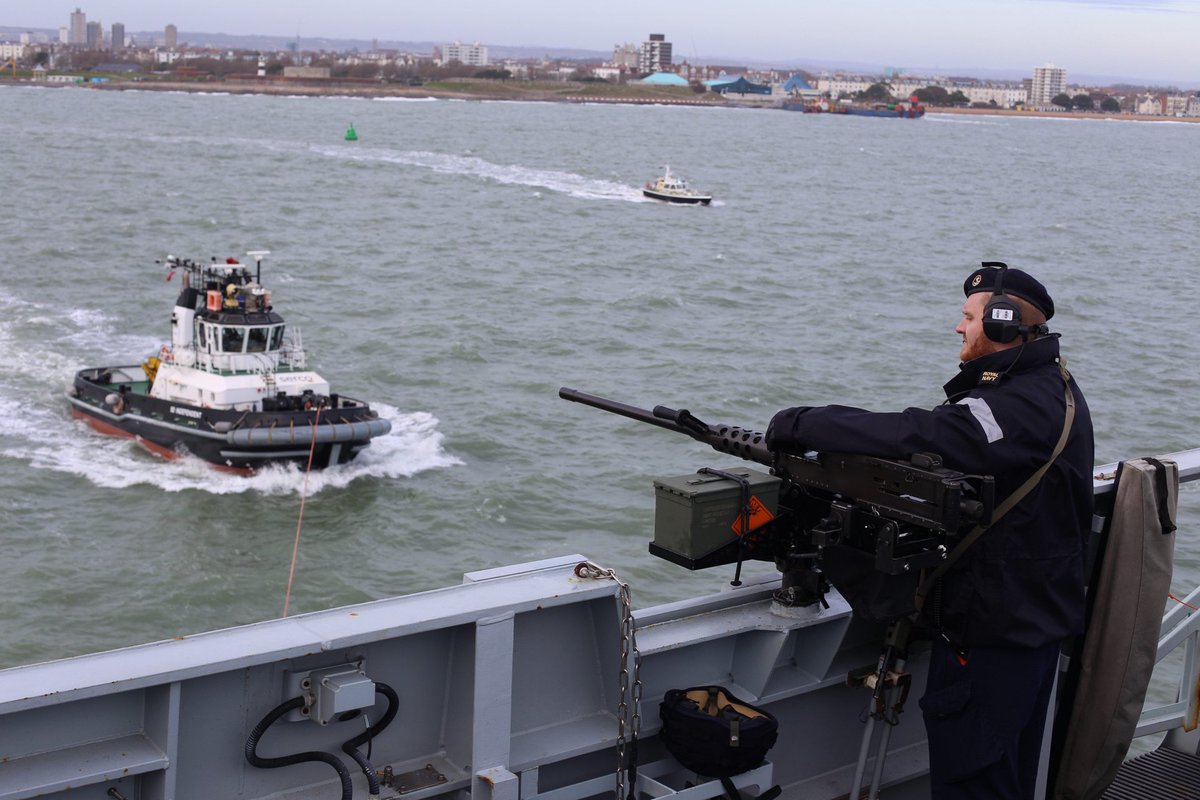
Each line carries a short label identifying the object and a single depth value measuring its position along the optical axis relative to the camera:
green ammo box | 4.00
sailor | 3.82
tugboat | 23.30
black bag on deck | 4.11
